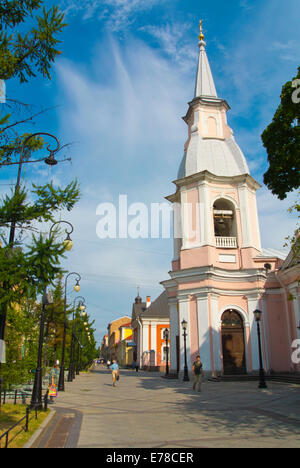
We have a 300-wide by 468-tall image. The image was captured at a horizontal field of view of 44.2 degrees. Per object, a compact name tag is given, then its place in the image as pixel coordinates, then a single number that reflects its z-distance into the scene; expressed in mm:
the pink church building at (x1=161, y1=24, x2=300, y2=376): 24781
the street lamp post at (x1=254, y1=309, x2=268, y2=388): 19266
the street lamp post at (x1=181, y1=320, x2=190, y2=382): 23814
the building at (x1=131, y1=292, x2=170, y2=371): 46719
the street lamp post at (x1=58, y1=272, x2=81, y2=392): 19581
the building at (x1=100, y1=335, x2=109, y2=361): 173000
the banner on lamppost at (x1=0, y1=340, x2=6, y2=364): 7431
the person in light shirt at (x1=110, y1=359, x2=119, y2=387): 22828
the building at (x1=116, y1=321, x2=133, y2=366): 69250
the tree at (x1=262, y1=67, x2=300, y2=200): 13133
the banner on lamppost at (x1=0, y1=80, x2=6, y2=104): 8096
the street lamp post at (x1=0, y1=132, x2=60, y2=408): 7529
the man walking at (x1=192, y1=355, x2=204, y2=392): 18230
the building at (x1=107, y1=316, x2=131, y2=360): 103438
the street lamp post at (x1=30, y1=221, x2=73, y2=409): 11211
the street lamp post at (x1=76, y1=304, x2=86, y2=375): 38597
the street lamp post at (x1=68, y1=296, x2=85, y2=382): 27277
